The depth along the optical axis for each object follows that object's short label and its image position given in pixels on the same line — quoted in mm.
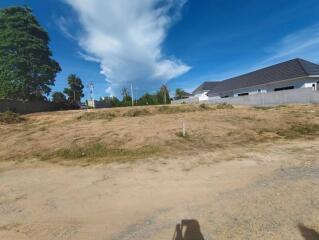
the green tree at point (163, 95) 57716
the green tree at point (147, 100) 54144
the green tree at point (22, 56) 28156
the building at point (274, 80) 22672
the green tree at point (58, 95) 54625
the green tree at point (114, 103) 56488
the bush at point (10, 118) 17308
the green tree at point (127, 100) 54247
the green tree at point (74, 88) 57253
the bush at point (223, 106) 22225
